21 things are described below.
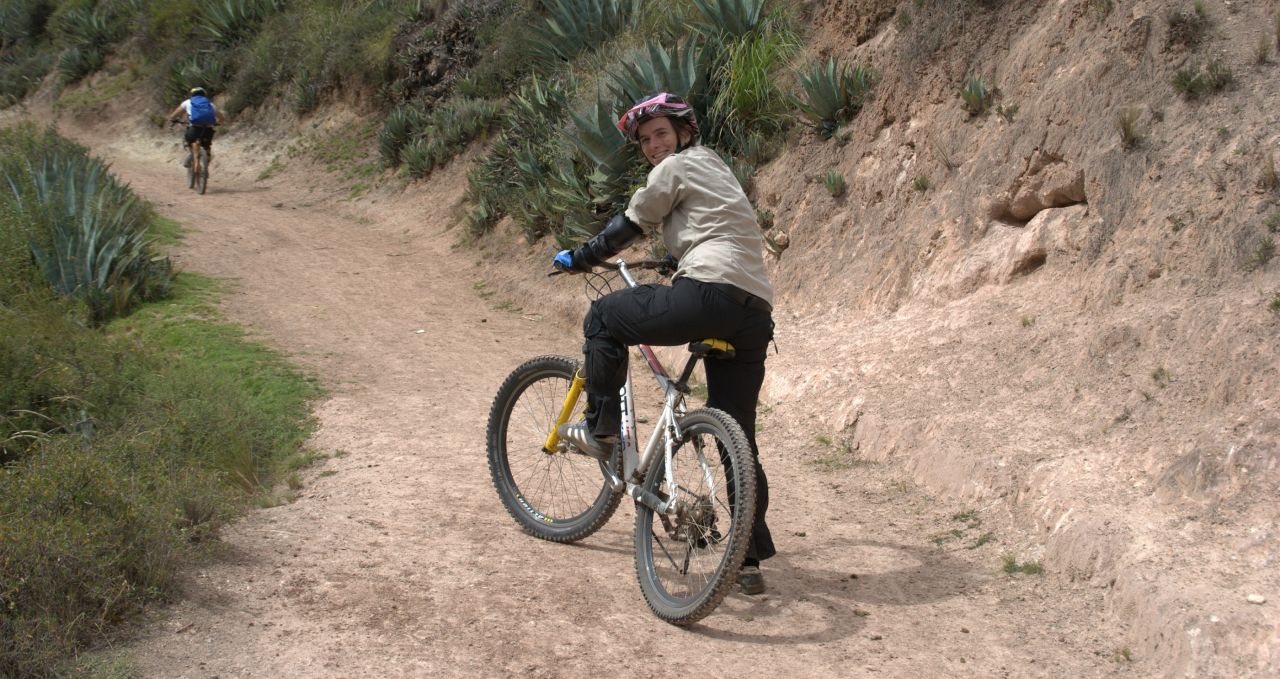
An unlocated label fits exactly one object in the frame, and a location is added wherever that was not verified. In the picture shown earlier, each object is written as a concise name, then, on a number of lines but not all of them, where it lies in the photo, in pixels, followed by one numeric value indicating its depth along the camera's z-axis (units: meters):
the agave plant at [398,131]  16.66
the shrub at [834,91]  9.27
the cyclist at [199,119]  16.84
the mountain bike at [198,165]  17.06
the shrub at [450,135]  15.46
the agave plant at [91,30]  26.50
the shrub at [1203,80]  6.38
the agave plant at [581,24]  13.79
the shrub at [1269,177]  5.62
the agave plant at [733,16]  10.63
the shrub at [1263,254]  5.35
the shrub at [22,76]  27.55
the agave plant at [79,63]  26.30
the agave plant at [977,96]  8.02
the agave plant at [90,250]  9.60
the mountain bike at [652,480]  4.03
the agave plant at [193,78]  22.42
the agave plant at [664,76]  10.27
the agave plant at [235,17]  23.08
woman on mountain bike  4.21
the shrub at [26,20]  29.83
